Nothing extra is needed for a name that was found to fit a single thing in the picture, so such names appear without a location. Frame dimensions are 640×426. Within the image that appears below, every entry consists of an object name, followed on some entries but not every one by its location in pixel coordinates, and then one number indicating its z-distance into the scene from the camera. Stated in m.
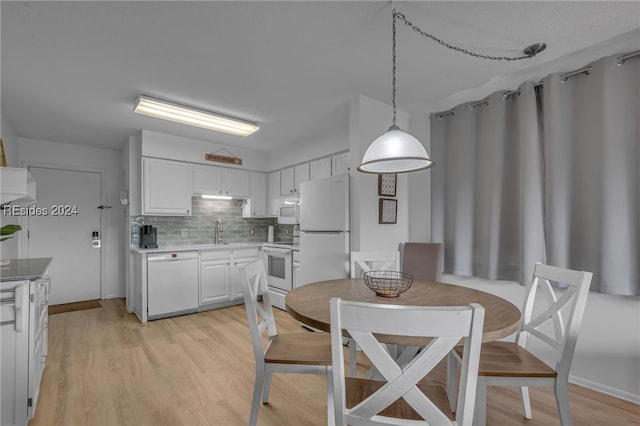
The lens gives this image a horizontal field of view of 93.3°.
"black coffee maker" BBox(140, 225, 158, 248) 3.94
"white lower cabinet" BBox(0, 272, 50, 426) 1.71
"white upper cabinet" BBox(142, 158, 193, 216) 3.87
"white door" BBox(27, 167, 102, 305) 4.35
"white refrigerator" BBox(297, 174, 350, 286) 3.04
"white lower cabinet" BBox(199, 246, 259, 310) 4.12
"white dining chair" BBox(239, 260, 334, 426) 1.62
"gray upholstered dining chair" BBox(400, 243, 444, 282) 2.83
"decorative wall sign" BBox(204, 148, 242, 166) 4.44
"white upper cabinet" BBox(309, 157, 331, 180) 4.01
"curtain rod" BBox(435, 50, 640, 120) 2.00
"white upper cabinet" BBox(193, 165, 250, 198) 4.35
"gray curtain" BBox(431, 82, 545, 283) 2.42
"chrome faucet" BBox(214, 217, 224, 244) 4.79
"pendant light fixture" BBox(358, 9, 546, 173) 1.68
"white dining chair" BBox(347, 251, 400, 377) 2.54
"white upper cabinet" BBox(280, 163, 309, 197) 4.40
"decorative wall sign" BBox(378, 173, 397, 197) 3.13
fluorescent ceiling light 2.84
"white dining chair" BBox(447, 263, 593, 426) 1.42
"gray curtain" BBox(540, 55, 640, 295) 2.00
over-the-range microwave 4.41
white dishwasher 3.70
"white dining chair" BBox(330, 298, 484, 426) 0.87
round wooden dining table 1.22
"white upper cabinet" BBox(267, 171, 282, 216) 4.93
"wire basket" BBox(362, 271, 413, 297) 1.70
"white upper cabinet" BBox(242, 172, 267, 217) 4.99
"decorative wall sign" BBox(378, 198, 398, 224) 3.13
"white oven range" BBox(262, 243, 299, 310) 4.01
